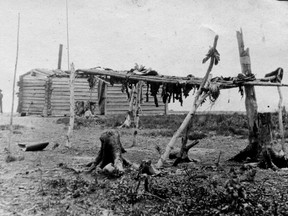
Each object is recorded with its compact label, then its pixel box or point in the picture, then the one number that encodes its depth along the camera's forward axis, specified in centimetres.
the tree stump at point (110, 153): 877
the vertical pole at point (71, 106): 1250
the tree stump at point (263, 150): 925
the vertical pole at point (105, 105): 2856
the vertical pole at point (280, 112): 948
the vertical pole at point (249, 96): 1024
